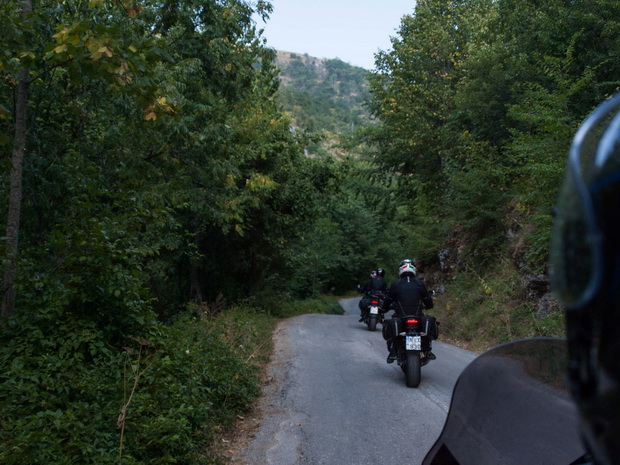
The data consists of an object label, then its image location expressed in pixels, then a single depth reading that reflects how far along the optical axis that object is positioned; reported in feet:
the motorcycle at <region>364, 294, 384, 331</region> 52.24
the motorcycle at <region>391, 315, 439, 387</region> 24.54
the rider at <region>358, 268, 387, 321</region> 55.57
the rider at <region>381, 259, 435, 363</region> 26.32
